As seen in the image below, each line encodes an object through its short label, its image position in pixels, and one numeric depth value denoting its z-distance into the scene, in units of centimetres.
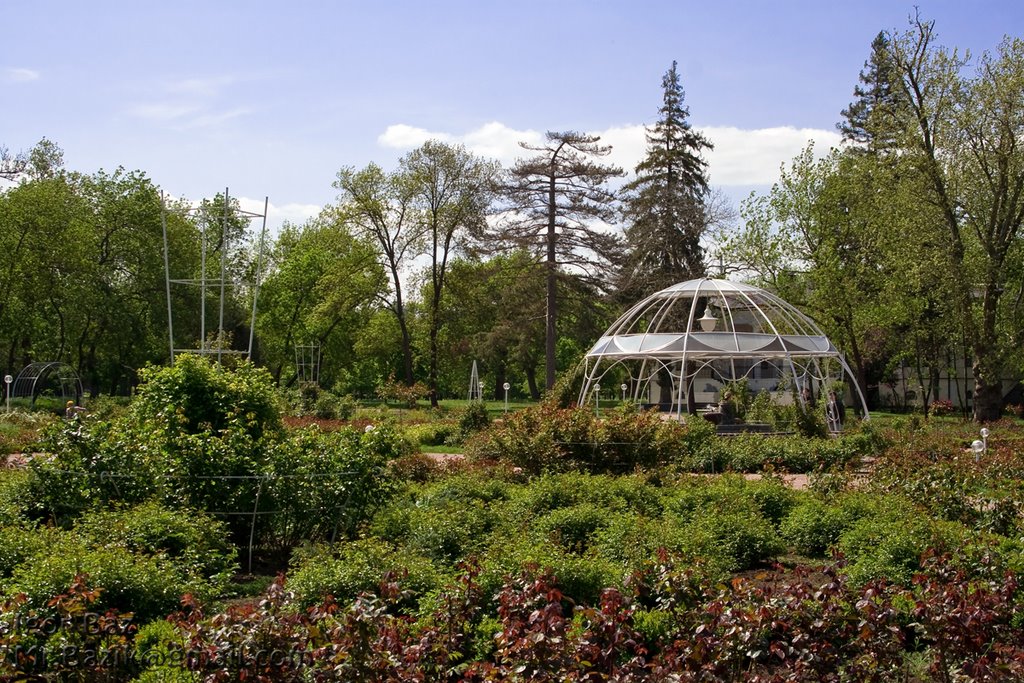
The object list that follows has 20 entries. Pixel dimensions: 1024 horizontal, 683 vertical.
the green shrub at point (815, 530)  893
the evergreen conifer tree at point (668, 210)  3812
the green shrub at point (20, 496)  852
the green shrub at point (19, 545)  686
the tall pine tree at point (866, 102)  4591
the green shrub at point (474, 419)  2120
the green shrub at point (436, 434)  2101
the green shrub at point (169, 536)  725
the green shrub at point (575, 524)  852
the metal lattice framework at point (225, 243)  1604
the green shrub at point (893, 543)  710
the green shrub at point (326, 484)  880
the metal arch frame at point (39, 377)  3105
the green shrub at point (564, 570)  641
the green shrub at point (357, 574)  640
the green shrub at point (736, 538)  798
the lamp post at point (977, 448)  1162
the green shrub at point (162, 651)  476
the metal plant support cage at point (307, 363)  4244
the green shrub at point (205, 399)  1017
